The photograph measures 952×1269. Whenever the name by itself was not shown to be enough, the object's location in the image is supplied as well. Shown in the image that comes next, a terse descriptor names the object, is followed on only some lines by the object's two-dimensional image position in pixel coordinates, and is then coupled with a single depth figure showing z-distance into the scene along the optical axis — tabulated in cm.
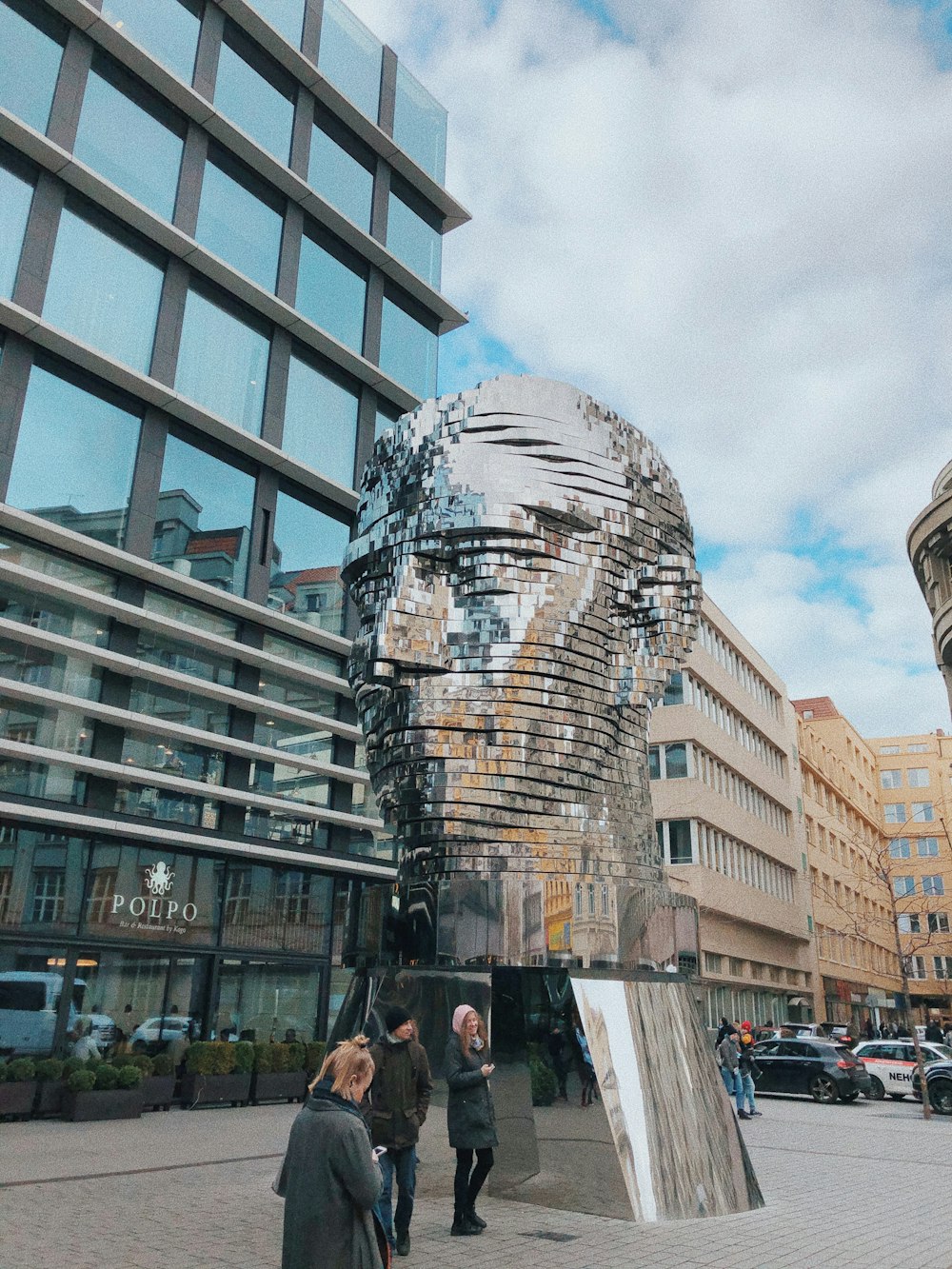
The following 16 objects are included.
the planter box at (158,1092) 1689
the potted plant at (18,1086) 1472
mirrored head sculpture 808
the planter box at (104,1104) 1506
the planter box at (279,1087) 1848
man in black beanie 635
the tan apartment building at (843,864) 5734
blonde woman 395
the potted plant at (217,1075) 1758
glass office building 1811
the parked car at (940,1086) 2114
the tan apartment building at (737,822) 3788
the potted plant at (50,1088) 1524
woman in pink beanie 680
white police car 2380
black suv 2259
